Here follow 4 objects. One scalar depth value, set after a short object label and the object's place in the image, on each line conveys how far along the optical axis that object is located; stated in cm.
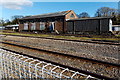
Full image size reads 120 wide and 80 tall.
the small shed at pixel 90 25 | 2494
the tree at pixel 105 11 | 6012
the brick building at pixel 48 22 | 3266
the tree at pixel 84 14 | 7112
